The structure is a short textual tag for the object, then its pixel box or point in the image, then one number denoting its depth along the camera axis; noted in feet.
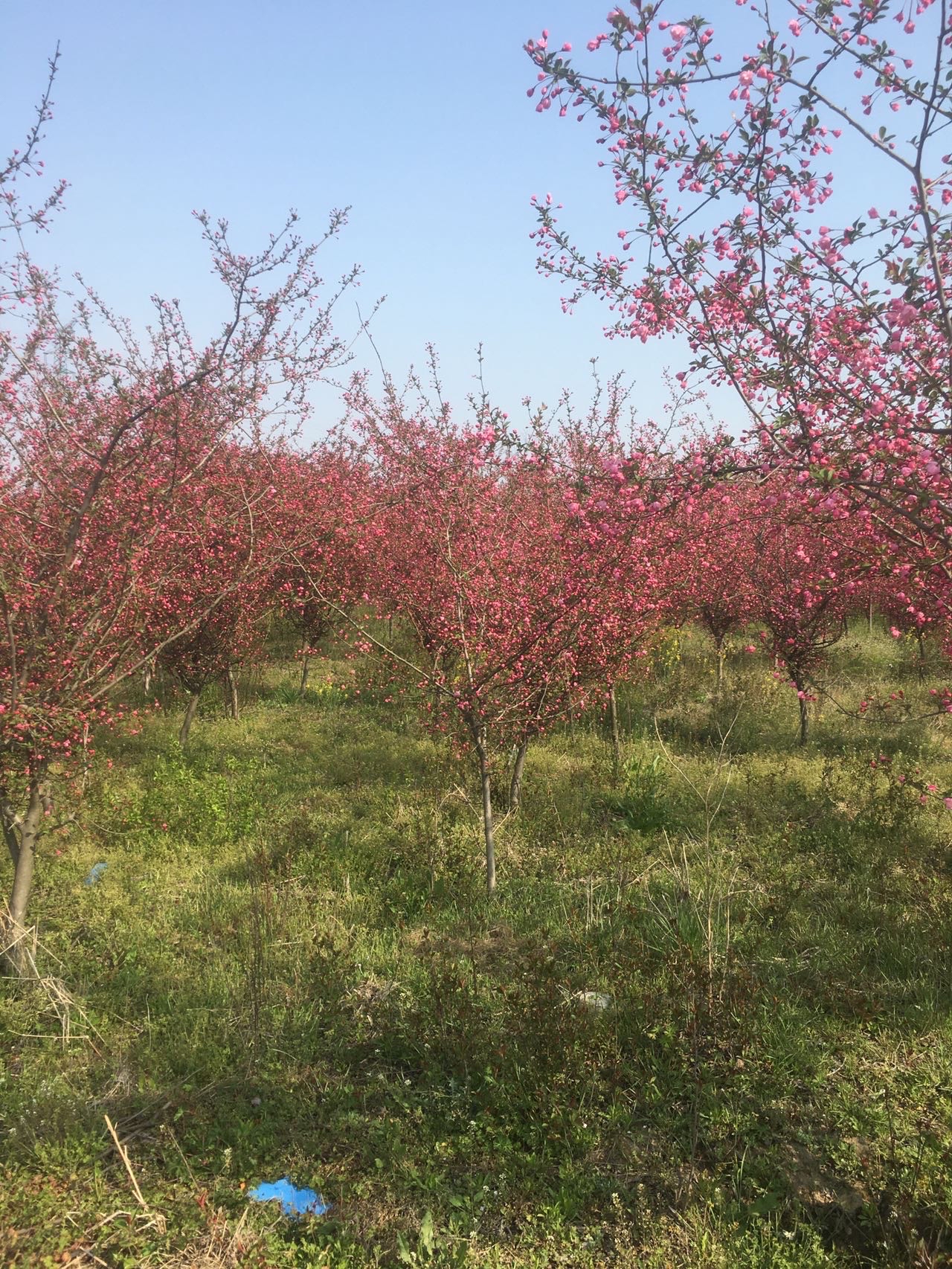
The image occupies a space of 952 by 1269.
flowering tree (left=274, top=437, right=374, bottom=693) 33.58
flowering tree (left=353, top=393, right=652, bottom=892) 17.31
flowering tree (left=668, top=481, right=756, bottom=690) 30.36
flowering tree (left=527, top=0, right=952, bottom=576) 8.20
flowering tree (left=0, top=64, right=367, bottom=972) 12.92
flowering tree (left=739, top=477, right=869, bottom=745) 26.91
